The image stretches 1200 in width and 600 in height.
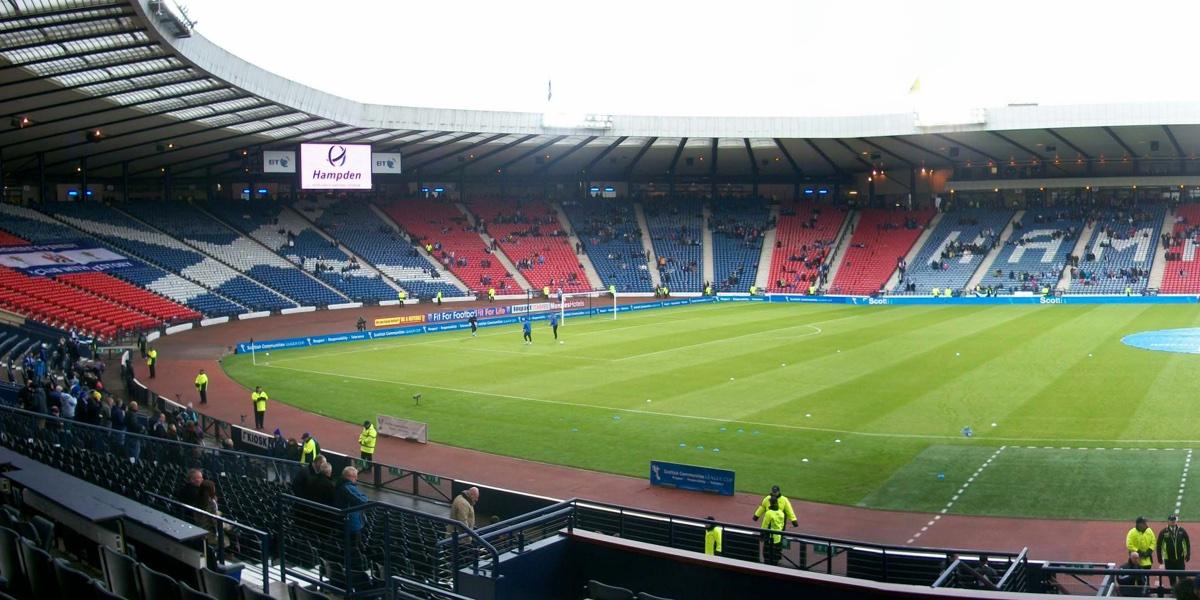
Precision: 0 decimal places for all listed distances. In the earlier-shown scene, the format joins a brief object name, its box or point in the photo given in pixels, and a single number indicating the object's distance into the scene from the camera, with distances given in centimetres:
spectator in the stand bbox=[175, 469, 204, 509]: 1279
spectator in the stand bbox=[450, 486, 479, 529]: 1538
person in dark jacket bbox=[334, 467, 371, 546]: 1173
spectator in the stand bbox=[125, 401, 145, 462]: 2242
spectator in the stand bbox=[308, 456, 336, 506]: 1373
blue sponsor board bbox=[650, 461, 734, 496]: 2280
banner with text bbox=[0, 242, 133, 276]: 5697
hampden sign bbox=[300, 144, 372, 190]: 6341
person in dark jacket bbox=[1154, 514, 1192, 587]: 1571
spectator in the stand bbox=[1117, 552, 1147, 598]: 1325
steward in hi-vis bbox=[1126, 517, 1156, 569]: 1576
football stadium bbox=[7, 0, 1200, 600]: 1275
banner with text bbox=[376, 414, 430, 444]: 2862
